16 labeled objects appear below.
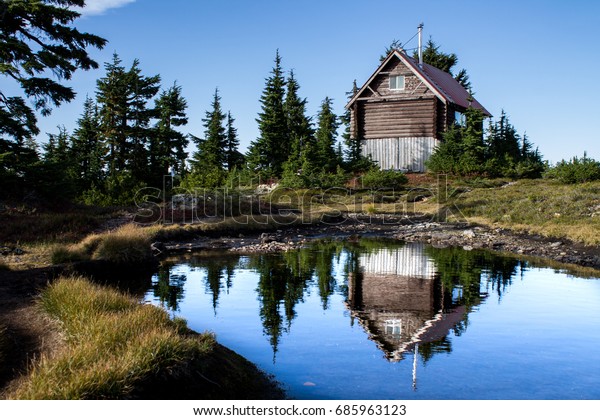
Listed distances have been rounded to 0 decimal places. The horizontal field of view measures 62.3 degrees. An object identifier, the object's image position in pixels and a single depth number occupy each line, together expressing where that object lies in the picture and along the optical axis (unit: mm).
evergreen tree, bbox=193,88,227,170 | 50531
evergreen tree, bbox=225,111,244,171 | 52634
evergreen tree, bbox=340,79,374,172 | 42469
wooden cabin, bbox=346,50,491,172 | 41906
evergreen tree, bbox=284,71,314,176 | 48875
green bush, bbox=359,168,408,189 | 38719
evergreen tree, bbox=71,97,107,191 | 41688
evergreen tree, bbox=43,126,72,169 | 45500
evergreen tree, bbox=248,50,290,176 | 47625
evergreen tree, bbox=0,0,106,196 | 21611
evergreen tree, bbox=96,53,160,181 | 41656
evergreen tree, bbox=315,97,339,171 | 43000
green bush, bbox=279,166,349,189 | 40719
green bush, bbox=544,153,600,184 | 32281
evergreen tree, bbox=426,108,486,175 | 39250
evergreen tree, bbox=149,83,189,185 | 46062
